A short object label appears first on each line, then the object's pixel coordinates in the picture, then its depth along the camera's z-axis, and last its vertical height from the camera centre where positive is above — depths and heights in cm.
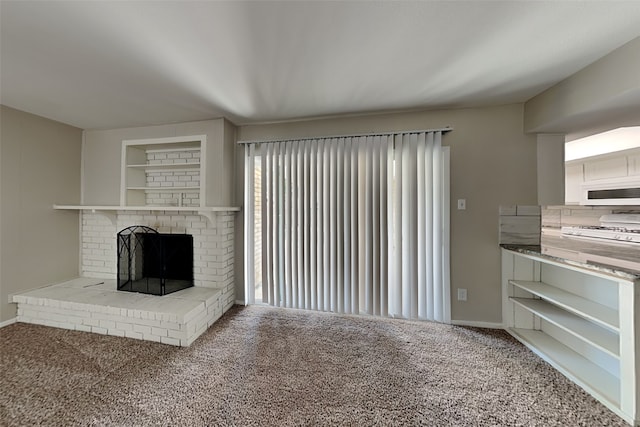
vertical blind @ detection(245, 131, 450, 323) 237 -10
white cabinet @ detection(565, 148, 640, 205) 279 +53
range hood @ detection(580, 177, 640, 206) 273 +28
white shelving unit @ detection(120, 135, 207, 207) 282 +56
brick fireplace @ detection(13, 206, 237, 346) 212 -85
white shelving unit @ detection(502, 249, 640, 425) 132 -82
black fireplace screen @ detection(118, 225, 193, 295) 268 -52
